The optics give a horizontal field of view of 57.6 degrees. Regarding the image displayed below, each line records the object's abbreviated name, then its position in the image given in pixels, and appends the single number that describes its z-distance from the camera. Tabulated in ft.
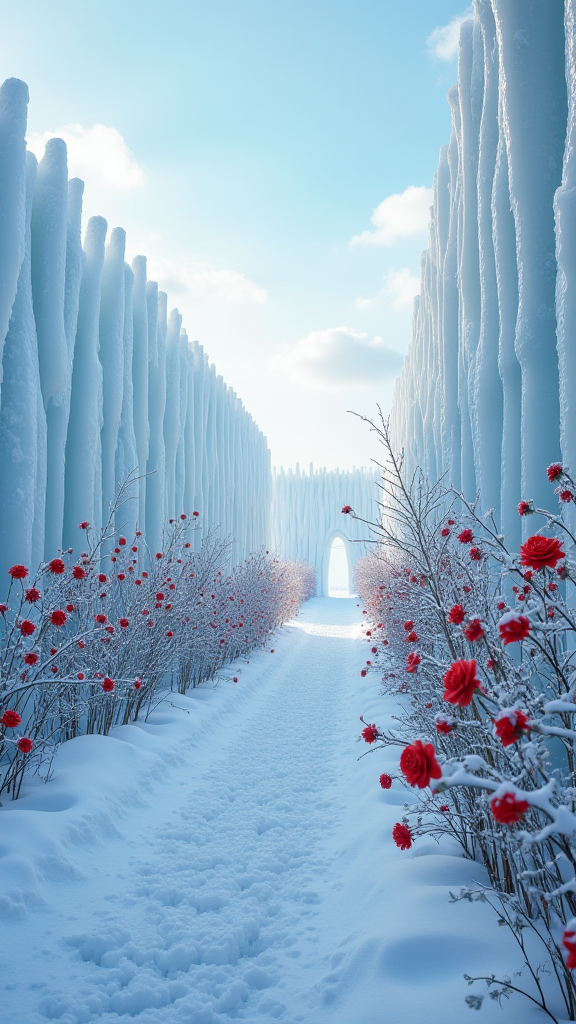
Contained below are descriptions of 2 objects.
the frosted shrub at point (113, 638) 8.91
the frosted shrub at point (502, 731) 3.09
